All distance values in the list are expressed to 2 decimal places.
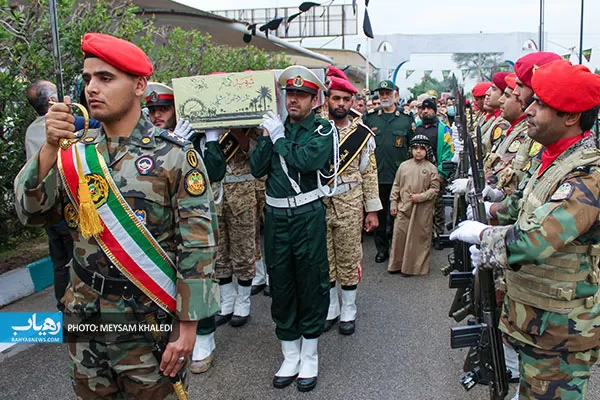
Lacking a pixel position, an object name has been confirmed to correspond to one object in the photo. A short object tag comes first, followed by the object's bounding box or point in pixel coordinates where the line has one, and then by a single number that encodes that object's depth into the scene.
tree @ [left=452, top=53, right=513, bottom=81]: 26.45
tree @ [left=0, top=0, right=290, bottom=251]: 5.09
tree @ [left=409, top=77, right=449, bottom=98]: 26.58
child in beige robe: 5.80
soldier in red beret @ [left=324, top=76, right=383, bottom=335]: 4.32
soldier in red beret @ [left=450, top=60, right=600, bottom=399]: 2.10
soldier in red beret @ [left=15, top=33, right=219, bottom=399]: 1.95
